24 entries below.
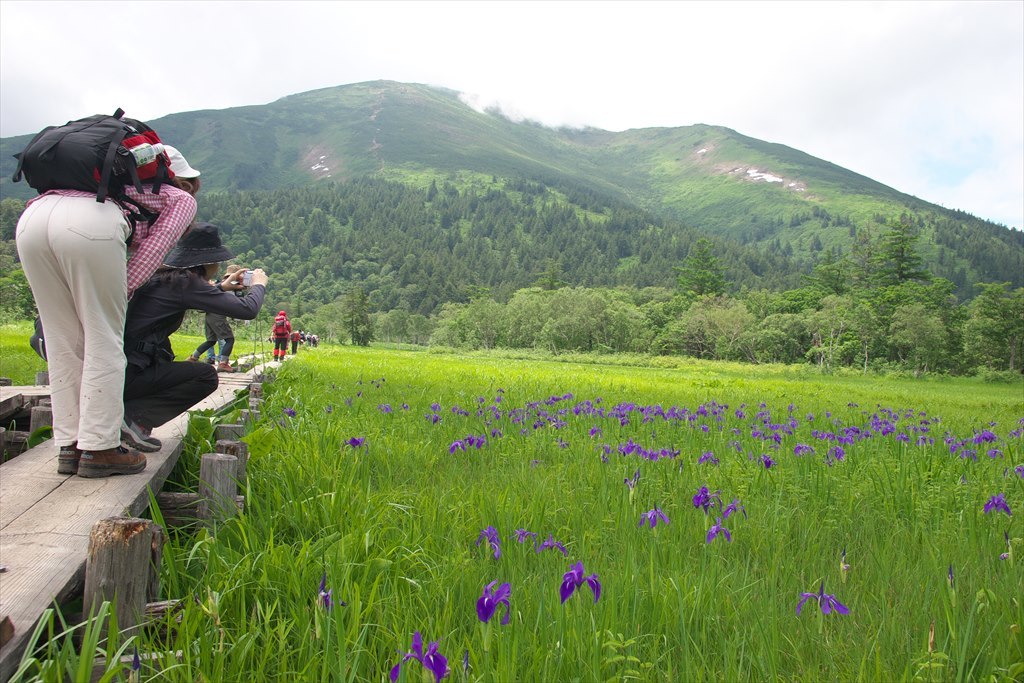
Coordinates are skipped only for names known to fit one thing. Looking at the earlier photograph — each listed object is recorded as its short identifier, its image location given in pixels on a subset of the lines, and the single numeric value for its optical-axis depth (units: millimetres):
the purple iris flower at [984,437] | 5344
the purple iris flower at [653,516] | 2889
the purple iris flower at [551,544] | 2561
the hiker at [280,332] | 18672
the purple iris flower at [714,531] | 2732
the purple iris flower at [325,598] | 2030
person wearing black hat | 3910
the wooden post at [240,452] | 3385
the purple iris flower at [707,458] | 4383
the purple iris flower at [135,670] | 1664
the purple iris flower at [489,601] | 1806
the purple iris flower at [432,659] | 1556
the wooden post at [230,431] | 4160
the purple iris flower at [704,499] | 3084
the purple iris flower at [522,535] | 2889
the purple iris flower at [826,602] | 2023
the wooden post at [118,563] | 1935
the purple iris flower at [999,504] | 3109
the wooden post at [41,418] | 4238
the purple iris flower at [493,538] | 2655
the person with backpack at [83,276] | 3119
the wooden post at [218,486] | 3096
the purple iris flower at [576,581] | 2014
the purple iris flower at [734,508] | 3088
